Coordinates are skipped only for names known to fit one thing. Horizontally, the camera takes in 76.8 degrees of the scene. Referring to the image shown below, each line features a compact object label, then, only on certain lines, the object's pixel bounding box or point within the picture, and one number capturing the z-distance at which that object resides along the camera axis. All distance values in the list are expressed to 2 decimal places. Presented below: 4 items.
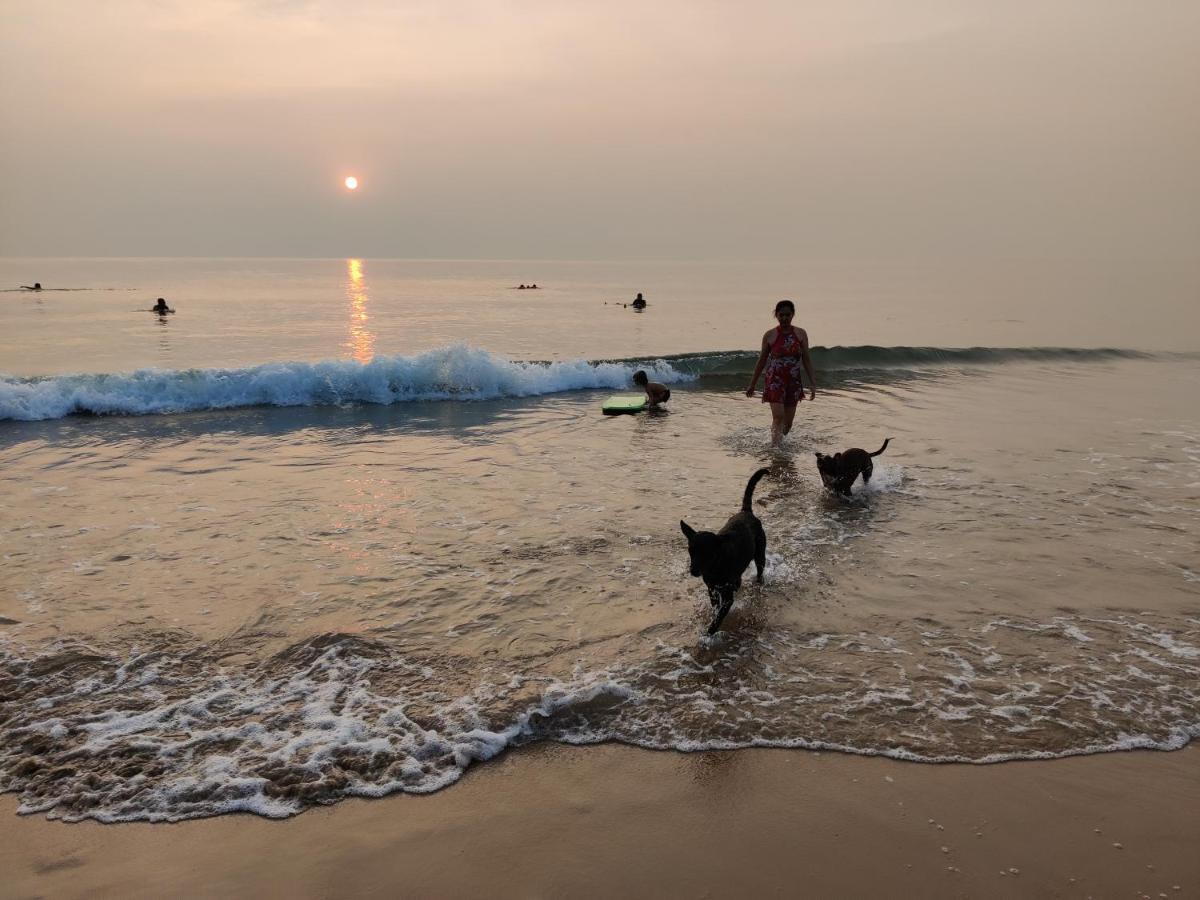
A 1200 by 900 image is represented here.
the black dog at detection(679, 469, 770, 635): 5.23
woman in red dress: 11.56
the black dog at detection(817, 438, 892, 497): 9.34
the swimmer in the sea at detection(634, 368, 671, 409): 16.06
